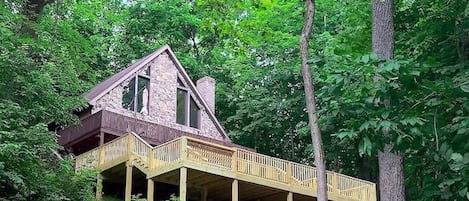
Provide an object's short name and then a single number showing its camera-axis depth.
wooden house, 15.71
